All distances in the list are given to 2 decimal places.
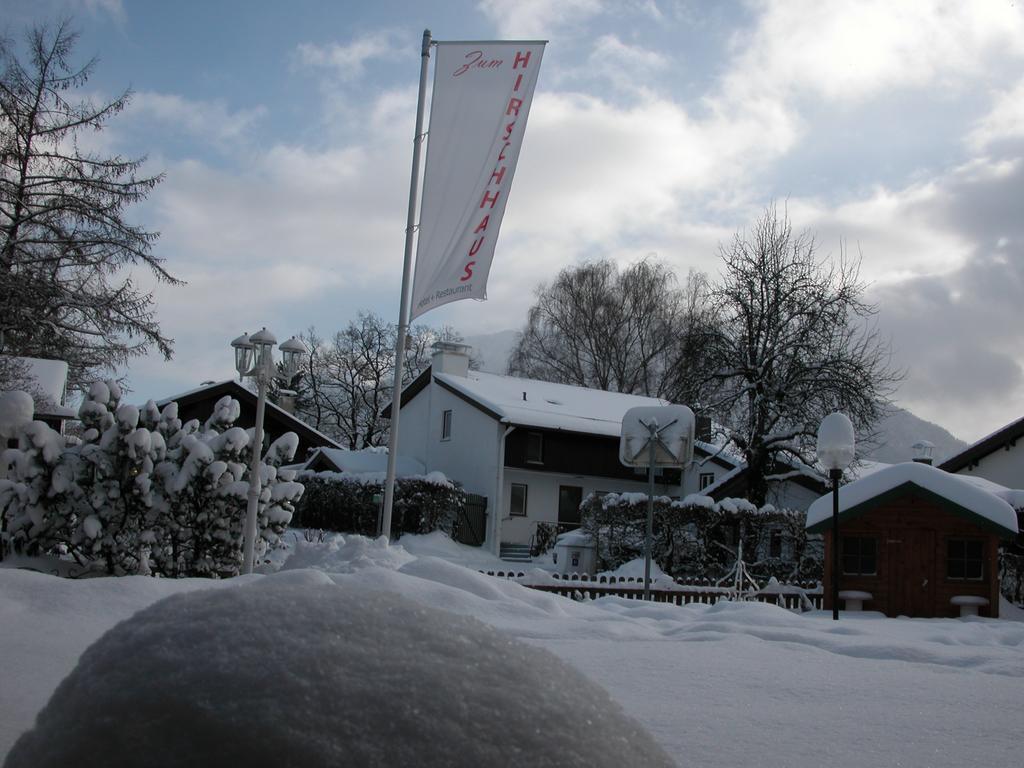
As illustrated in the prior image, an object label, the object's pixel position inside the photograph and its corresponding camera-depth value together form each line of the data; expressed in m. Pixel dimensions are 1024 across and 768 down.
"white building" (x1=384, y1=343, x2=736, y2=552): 31.78
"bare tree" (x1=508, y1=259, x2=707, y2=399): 45.22
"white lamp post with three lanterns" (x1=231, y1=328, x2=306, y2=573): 13.21
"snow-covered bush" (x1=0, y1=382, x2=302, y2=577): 11.35
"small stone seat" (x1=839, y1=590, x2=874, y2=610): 15.77
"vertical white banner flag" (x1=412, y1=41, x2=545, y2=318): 14.20
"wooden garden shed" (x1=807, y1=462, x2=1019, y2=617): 15.28
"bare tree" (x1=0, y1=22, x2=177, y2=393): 19.62
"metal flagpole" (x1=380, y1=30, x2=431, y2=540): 14.66
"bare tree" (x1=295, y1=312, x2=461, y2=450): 51.00
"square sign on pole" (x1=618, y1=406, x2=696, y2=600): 14.86
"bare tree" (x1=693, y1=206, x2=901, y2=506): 27.12
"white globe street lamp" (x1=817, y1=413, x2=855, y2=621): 14.56
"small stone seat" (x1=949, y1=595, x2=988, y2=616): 15.23
